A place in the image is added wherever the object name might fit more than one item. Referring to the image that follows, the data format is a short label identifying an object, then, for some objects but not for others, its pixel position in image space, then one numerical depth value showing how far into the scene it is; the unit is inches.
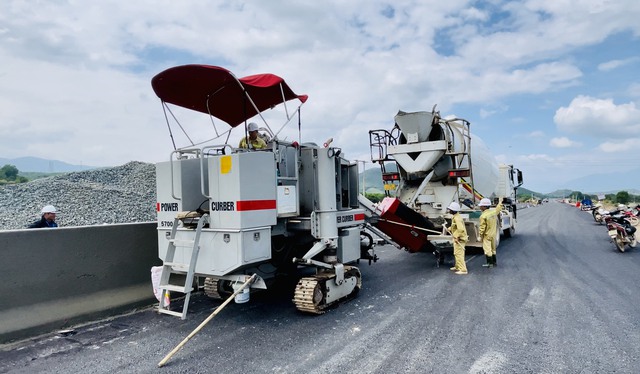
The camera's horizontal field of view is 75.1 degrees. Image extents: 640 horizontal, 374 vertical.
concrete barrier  187.0
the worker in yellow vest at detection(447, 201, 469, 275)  341.4
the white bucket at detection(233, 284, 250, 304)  204.4
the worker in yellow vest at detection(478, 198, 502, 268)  361.7
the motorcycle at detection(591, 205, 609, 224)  791.7
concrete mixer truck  404.5
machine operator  244.2
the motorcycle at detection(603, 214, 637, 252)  434.9
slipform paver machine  199.3
